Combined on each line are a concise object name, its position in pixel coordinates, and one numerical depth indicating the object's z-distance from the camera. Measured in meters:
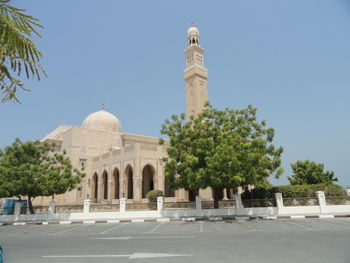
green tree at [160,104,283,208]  14.34
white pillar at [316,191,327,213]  16.38
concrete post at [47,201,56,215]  18.67
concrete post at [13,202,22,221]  18.97
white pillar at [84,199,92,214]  18.39
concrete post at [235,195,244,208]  17.56
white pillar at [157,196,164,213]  17.78
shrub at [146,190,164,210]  22.50
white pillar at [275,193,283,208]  17.20
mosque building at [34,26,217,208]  28.34
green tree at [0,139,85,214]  17.44
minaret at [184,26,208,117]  35.06
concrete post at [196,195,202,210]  17.49
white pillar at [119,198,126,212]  18.03
